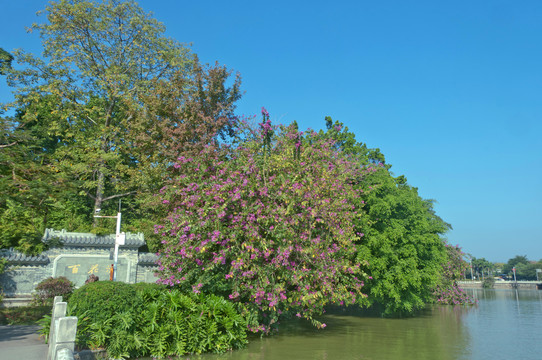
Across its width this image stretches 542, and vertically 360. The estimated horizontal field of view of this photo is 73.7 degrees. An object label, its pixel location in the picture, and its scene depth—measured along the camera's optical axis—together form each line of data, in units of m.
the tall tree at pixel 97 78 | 26.62
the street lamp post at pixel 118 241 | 17.66
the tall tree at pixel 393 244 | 17.98
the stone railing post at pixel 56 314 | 8.34
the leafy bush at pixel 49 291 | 17.58
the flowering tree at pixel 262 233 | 12.09
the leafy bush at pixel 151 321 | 9.46
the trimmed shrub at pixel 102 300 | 9.55
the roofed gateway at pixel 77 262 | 18.66
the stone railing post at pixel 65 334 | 7.50
